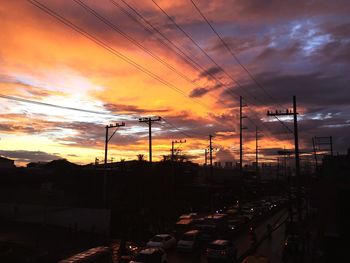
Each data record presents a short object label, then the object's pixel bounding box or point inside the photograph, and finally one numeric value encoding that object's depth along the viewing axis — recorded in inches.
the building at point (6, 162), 3159.5
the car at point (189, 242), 1330.0
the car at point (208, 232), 1545.3
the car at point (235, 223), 1839.3
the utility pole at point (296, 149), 1169.1
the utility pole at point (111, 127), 2229.3
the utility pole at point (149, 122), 2051.2
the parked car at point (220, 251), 1152.2
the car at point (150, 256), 974.4
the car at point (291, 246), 1368.1
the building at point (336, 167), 1252.8
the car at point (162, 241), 1300.4
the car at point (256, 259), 953.5
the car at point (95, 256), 856.4
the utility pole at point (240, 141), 2266.5
